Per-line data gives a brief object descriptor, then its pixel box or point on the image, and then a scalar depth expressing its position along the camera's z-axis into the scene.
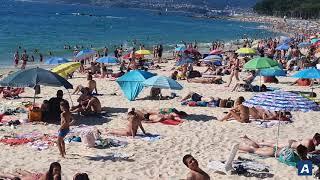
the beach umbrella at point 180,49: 30.95
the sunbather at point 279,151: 9.05
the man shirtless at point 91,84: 16.73
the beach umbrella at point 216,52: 28.70
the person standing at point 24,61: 28.69
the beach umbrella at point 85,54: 24.28
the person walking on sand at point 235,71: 19.23
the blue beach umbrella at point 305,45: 35.08
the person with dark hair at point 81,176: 6.57
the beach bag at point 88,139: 10.29
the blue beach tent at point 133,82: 14.86
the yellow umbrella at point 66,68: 17.66
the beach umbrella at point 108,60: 22.26
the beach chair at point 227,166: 8.91
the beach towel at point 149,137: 11.10
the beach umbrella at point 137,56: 29.41
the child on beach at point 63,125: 9.32
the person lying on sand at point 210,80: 20.27
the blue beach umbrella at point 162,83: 13.14
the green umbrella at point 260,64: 16.23
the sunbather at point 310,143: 9.77
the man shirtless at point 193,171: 7.27
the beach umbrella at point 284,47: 30.04
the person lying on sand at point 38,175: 7.02
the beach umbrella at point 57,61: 22.58
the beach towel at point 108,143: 10.44
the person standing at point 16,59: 30.03
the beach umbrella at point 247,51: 26.25
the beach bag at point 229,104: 14.91
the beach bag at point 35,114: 12.45
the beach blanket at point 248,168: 8.88
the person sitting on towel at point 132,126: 11.20
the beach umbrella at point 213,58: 23.67
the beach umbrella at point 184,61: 21.77
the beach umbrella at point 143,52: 28.48
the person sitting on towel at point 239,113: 12.72
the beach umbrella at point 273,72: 18.97
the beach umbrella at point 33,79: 12.12
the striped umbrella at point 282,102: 9.36
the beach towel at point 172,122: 12.74
